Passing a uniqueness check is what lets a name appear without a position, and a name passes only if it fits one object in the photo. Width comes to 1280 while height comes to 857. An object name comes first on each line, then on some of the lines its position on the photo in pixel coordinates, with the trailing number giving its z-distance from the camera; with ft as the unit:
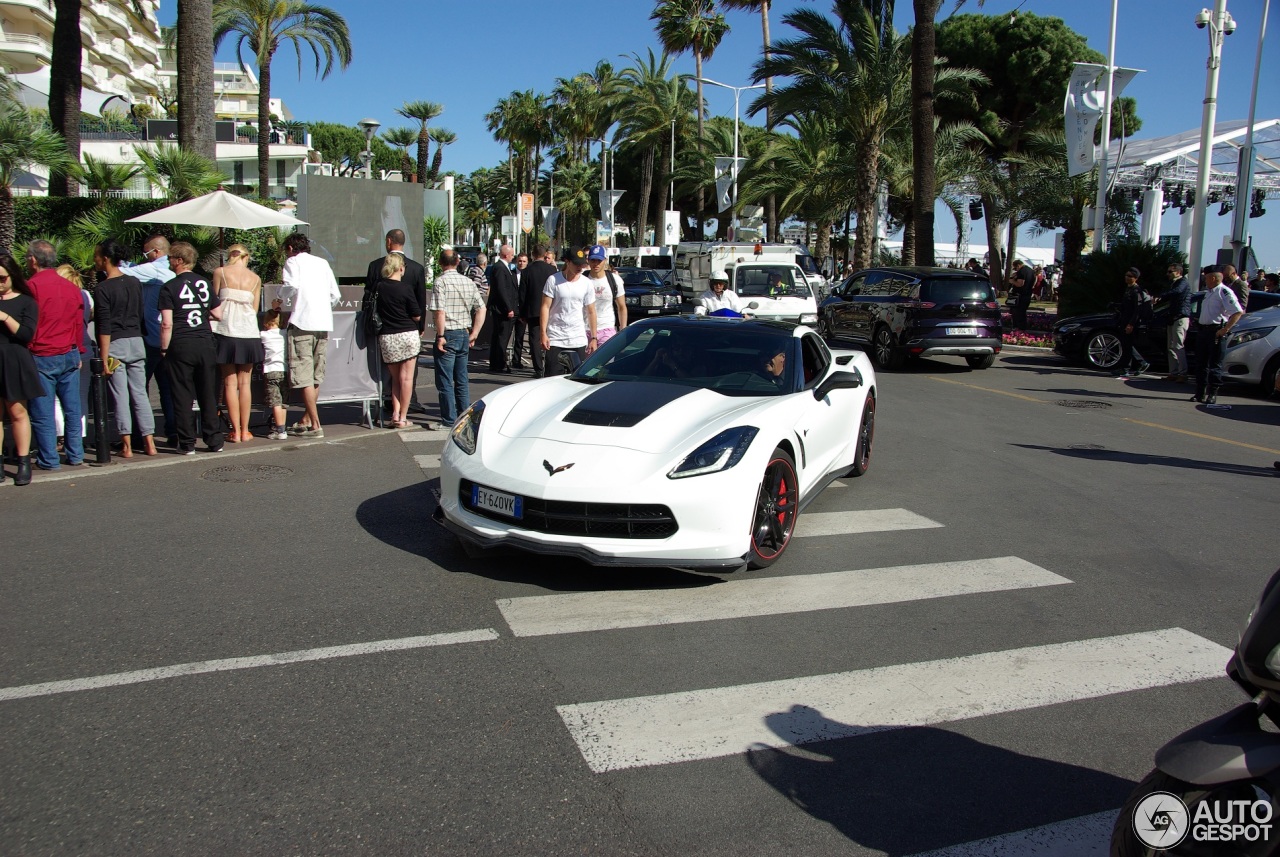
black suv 55.62
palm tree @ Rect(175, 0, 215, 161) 48.37
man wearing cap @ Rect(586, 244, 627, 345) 37.42
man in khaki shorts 30.68
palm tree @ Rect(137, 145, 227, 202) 49.49
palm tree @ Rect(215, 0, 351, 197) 116.16
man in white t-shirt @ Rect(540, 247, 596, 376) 33.60
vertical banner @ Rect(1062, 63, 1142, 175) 71.05
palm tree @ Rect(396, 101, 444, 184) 225.56
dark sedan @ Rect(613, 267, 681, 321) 82.02
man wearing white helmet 44.75
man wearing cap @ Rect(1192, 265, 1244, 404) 42.83
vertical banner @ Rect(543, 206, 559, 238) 110.52
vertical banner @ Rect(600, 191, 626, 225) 146.82
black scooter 8.03
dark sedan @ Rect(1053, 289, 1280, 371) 56.03
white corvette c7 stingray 17.29
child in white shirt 31.30
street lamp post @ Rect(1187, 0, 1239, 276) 64.13
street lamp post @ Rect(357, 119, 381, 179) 93.97
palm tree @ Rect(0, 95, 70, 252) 55.36
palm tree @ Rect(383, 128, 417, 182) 256.52
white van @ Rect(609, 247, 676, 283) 125.29
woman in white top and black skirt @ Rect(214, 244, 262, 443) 29.35
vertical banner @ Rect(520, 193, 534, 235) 103.80
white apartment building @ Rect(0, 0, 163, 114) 171.12
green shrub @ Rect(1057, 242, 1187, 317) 68.23
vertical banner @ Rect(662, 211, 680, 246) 133.18
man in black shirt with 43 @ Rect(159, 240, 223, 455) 27.96
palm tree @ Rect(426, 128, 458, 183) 281.13
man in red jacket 25.38
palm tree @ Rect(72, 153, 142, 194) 58.44
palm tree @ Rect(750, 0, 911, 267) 86.53
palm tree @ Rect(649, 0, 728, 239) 172.96
